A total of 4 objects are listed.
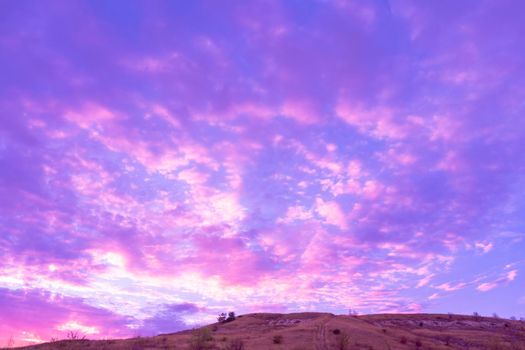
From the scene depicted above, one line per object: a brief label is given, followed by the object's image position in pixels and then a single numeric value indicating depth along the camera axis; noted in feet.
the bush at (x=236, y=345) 96.57
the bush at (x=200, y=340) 100.48
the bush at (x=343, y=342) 97.13
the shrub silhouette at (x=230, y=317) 179.24
